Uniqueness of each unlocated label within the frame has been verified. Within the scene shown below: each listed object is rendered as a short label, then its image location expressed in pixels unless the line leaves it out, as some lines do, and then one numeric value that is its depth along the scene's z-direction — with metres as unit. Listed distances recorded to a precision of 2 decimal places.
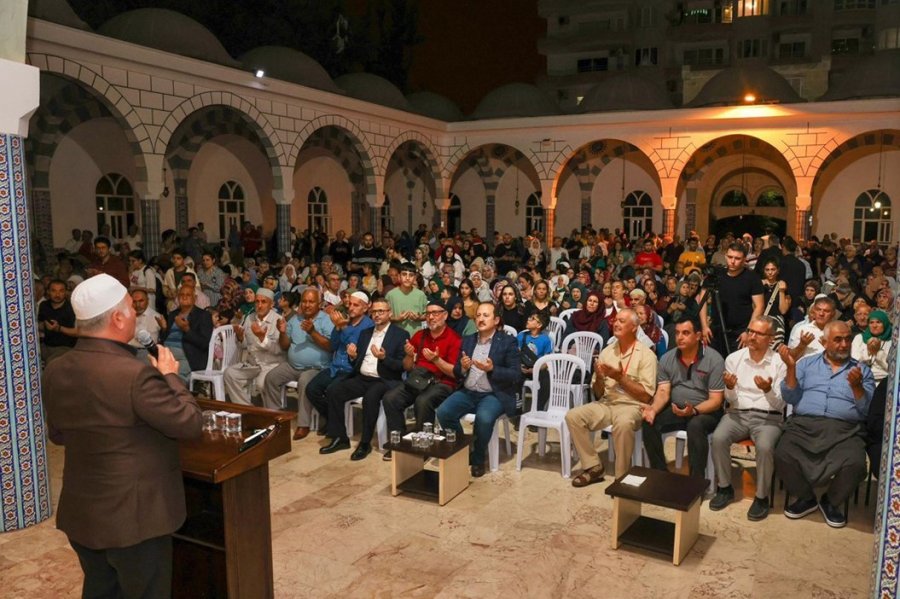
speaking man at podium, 2.56
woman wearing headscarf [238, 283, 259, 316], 7.86
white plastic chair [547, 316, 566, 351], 7.53
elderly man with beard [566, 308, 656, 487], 5.31
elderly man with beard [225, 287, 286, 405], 6.97
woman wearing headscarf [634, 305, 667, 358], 6.79
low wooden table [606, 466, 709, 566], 4.16
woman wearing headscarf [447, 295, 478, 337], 7.26
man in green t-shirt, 7.68
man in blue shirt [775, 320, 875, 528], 4.64
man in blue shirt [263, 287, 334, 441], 6.75
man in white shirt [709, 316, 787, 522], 4.88
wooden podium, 3.11
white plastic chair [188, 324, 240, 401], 6.95
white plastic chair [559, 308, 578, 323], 7.98
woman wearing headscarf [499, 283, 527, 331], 7.46
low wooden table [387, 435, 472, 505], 5.03
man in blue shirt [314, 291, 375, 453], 6.55
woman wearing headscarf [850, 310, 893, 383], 5.71
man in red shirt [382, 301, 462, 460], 5.95
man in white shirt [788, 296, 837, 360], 5.70
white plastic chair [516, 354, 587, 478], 5.90
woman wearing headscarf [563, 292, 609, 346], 7.12
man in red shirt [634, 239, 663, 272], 12.47
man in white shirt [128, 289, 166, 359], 6.94
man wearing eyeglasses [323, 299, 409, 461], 6.16
